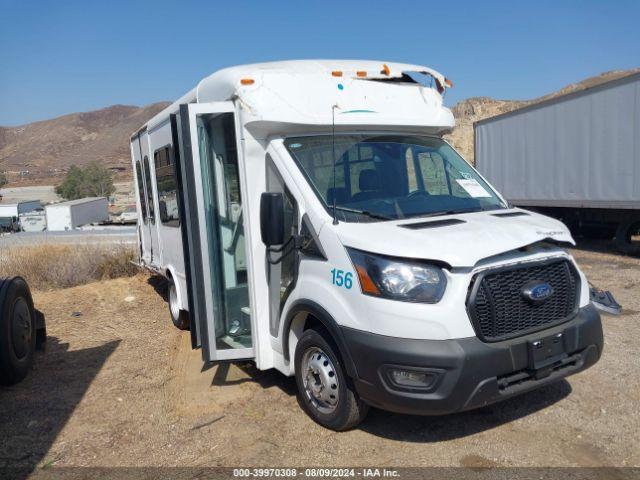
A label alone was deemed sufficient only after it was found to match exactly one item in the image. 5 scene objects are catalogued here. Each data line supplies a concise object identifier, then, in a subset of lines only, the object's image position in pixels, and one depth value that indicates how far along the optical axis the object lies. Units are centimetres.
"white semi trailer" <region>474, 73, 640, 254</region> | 1078
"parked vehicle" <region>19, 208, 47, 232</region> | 3259
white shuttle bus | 336
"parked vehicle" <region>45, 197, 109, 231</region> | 2906
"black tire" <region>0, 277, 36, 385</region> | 511
